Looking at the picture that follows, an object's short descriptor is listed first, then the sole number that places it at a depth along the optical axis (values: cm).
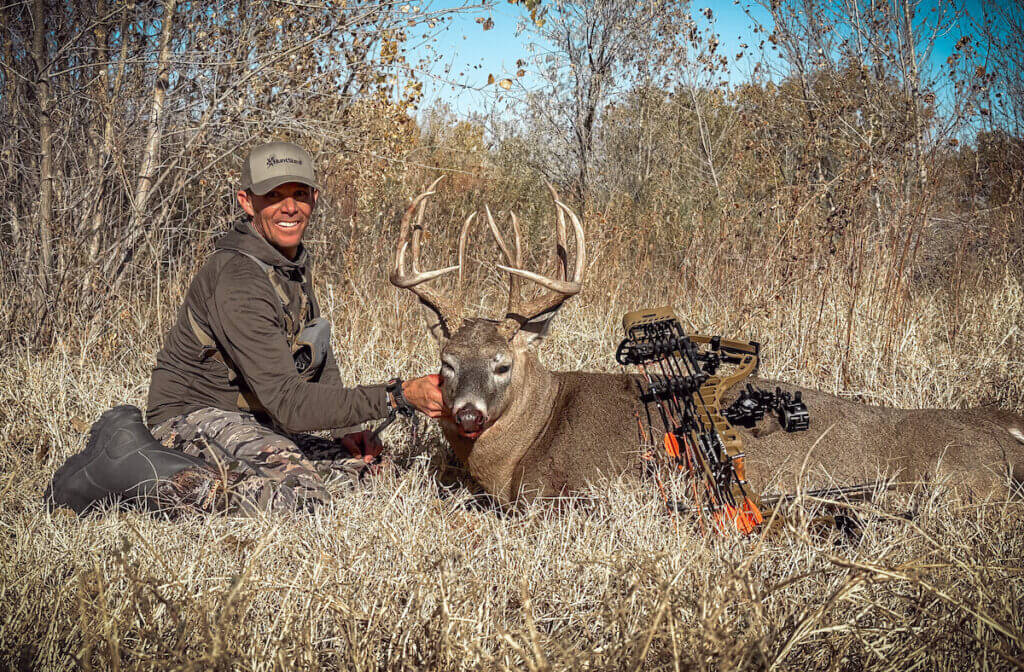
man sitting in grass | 315
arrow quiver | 286
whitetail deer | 329
